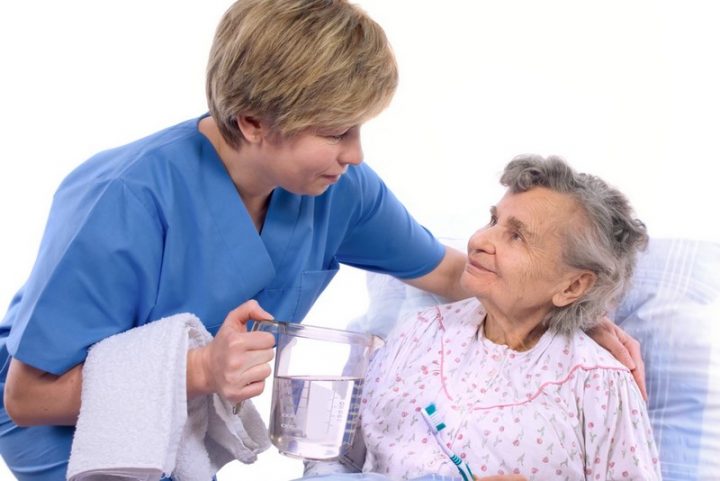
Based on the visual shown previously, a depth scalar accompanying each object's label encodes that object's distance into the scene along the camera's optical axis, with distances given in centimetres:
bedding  178
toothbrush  162
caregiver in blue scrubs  144
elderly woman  163
